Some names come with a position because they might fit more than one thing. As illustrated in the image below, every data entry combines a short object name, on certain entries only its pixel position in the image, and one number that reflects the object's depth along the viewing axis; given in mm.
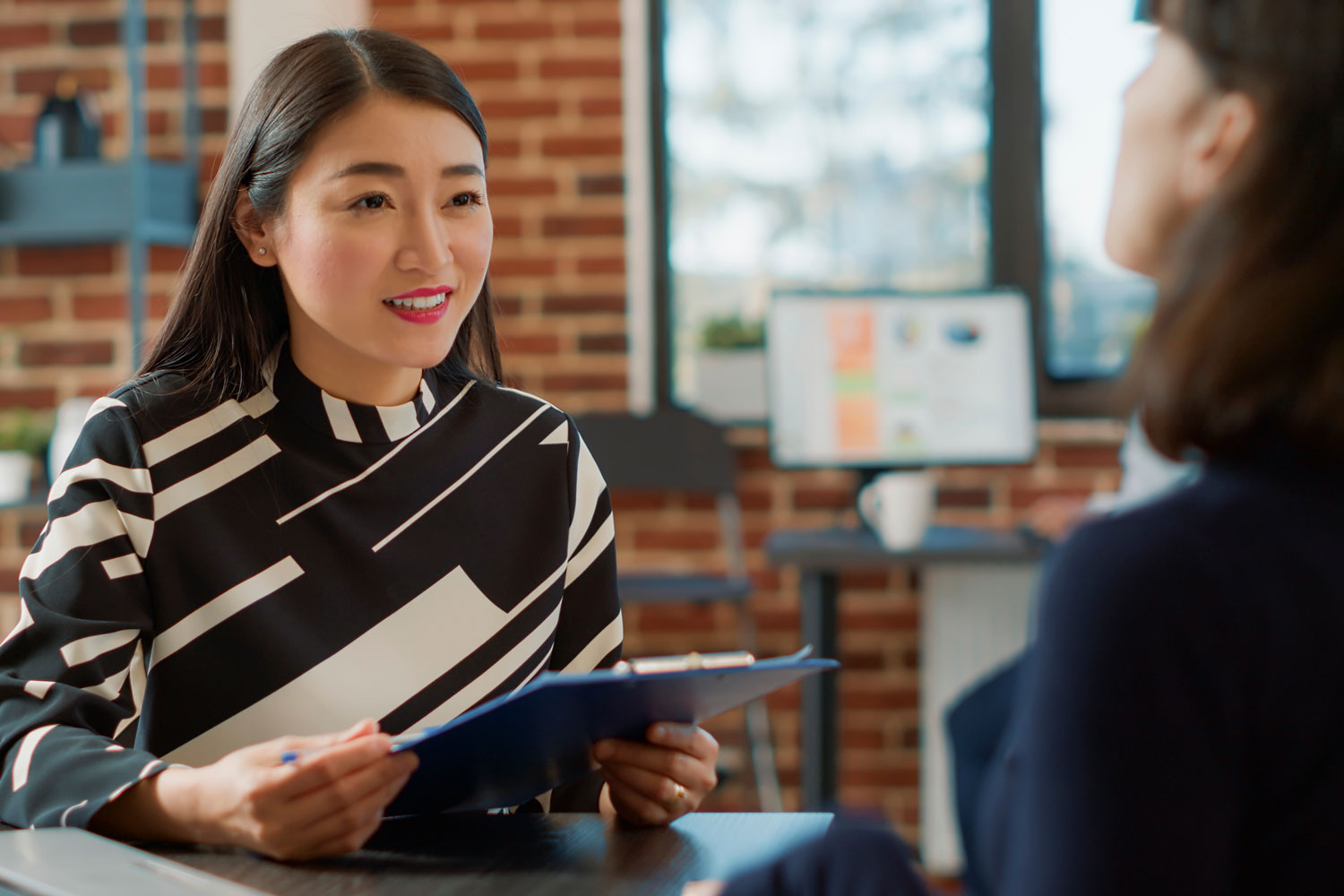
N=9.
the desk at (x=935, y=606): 2420
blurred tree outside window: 3125
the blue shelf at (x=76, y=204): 2809
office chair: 2951
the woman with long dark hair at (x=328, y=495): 986
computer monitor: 2742
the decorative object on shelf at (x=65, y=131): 2900
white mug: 2482
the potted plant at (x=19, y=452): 2717
